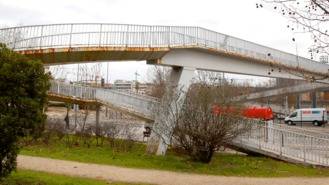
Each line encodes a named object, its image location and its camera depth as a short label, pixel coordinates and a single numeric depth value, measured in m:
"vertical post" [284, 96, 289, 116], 89.06
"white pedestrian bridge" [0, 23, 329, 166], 19.42
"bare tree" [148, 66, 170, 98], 46.38
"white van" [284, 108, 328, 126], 63.72
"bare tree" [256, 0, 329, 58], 7.28
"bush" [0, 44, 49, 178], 10.19
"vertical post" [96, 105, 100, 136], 36.10
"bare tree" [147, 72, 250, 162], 19.91
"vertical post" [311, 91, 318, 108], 84.50
